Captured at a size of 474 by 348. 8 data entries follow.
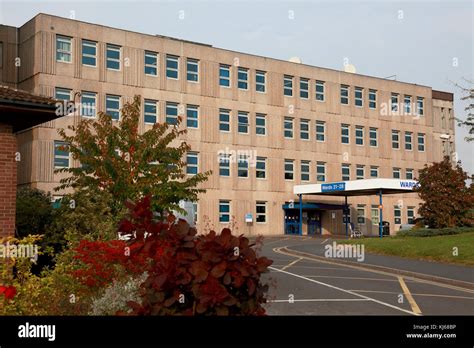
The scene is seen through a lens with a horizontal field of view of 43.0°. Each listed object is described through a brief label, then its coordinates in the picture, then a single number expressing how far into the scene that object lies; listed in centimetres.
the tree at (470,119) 2825
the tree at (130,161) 1959
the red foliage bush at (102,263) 1001
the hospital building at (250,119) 4178
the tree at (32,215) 1476
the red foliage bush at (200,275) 565
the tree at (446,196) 3653
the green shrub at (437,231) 3412
